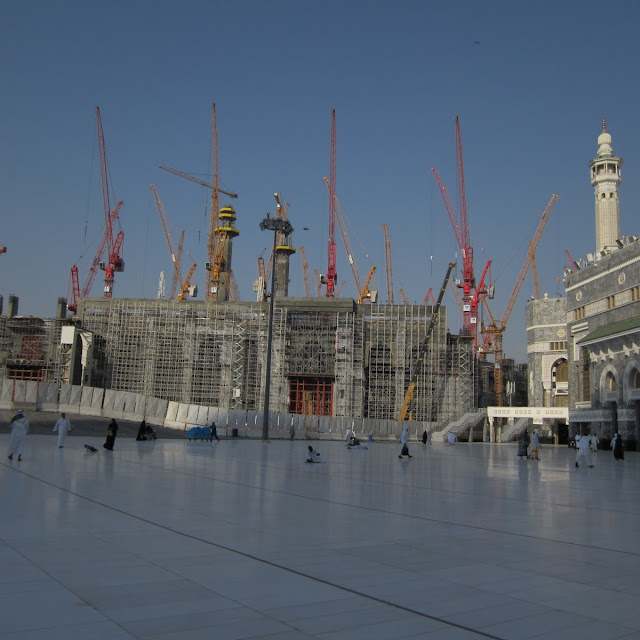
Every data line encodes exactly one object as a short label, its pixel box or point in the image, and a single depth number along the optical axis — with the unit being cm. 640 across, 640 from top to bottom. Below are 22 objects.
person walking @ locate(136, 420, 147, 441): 3112
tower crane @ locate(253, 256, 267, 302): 9010
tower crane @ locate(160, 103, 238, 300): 9438
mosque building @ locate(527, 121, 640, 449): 4375
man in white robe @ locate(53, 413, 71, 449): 2241
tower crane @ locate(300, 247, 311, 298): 11688
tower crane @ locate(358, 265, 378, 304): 9712
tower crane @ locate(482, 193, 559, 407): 10050
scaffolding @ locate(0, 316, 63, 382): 7756
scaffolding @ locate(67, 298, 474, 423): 7156
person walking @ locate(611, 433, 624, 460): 2915
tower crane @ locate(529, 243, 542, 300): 10465
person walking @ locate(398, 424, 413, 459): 2472
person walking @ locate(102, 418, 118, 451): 2216
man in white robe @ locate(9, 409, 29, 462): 1691
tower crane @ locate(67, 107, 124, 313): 8931
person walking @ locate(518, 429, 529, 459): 2681
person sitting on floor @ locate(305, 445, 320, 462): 2064
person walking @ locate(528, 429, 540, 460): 2601
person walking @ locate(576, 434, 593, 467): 2252
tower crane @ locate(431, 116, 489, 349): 8519
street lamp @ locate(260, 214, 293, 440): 3536
